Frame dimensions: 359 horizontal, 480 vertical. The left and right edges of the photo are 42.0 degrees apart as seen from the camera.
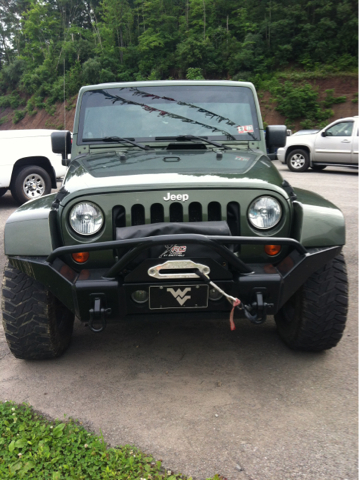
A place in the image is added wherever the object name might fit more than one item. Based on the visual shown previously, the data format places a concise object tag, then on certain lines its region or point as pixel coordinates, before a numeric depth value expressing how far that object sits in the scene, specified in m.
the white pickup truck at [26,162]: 8.59
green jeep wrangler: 2.46
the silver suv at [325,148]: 12.80
